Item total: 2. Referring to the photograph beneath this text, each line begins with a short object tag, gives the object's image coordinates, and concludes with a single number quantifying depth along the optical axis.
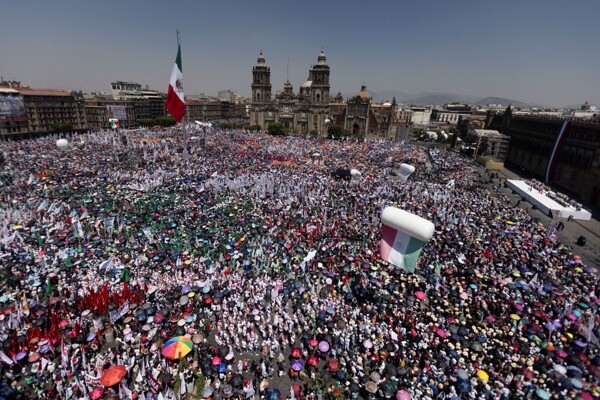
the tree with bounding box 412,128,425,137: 110.19
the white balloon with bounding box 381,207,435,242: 16.03
